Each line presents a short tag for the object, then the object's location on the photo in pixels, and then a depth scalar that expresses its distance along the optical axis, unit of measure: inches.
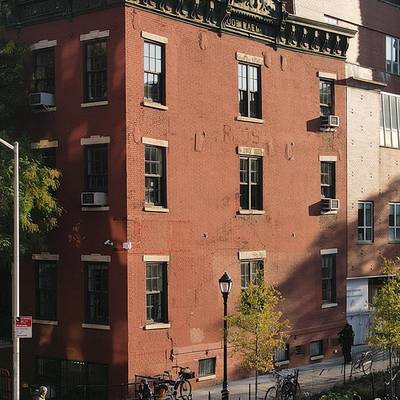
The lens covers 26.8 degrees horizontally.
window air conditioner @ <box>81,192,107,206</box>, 1095.0
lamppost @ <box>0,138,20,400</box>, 892.0
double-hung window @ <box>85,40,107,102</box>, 1111.0
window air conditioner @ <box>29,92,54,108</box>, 1141.5
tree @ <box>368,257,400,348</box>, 1034.7
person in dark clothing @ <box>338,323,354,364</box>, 1347.2
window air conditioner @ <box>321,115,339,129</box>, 1411.2
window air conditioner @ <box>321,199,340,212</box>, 1405.0
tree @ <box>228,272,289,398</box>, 993.5
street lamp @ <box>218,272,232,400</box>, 970.1
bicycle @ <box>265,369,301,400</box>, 1013.7
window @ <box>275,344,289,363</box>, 1320.0
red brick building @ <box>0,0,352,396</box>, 1092.5
